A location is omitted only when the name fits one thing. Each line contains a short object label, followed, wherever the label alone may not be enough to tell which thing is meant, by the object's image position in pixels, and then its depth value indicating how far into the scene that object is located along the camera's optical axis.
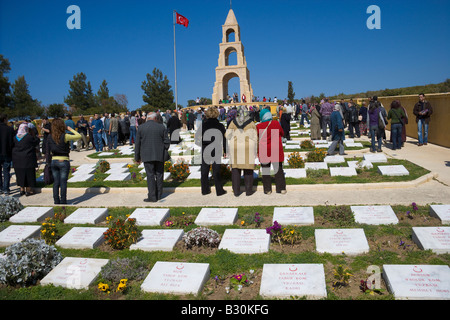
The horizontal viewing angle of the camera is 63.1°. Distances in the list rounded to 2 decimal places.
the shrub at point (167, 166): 11.84
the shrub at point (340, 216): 6.84
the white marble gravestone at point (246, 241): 5.99
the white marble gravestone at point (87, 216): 7.90
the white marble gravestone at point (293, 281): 4.55
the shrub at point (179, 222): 7.37
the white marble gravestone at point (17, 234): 7.01
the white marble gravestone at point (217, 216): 7.28
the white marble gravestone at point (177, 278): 4.87
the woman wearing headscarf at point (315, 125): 17.69
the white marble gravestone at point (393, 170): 9.96
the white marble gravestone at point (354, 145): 15.38
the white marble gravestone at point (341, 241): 5.68
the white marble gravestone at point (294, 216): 6.95
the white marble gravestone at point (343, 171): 10.40
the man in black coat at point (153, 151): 9.16
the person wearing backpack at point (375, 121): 13.97
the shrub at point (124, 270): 5.29
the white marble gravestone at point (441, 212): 6.47
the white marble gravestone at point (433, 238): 5.45
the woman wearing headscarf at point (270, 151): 9.12
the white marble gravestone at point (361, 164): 10.85
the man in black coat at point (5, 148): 10.58
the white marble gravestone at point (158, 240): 6.34
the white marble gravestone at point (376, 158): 11.48
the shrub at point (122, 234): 6.45
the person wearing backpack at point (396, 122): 14.26
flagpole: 36.03
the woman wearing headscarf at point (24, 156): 10.41
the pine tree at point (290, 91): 65.38
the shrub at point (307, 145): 15.30
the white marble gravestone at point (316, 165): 11.12
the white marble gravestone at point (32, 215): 8.16
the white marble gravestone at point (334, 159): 12.10
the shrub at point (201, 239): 6.31
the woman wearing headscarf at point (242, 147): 9.14
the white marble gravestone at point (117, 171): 12.61
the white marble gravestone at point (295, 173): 10.66
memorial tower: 54.38
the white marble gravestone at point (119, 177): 11.73
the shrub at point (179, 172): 11.27
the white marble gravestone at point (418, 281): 4.23
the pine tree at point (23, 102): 50.34
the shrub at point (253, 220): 7.14
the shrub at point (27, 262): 5.34
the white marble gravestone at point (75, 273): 5.24
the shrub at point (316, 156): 12.40
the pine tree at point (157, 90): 71.12
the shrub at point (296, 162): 11.55
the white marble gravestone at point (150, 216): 7.50
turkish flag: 36.59
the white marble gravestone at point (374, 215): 6.73
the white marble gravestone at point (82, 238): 6.65
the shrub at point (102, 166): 13.12
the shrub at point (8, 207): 8.41
